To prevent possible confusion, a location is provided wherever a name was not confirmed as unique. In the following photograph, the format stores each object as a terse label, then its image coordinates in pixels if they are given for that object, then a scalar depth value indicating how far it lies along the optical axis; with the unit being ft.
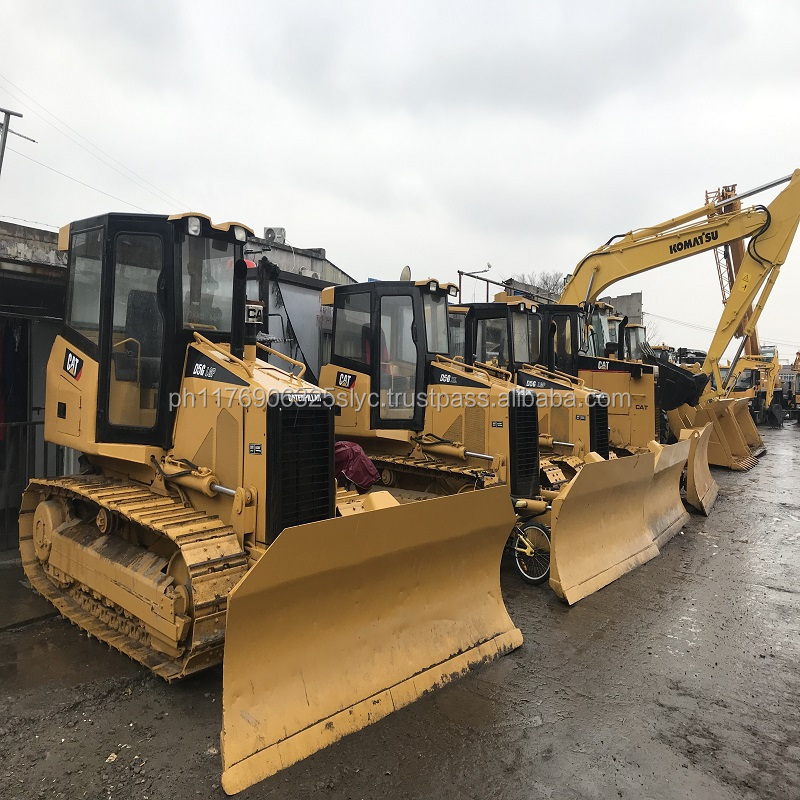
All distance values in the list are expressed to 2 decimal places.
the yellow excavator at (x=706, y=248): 38.81
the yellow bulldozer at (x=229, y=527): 10.71
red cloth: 18.95
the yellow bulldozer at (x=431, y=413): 22.29
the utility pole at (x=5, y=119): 28.66
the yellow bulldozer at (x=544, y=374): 28.50
